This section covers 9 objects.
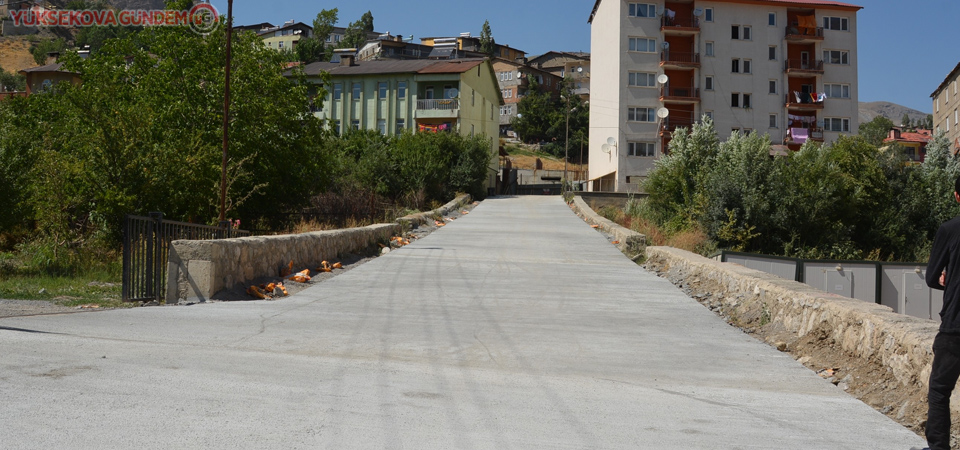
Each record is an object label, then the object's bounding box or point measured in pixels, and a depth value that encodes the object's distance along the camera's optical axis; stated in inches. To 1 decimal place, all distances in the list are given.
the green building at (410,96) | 2410.2
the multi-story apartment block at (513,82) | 4308.6
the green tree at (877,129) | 3630.4
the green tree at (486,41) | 5137.8
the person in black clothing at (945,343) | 175.2
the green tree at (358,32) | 4990.4
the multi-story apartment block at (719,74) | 2354.8
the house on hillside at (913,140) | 3981.5
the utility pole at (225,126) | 740.0
